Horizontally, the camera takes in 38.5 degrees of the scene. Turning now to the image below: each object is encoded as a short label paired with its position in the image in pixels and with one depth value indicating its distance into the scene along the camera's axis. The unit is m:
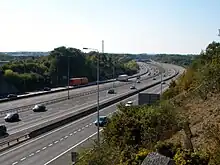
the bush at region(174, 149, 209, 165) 11.33
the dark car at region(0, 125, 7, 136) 28.06
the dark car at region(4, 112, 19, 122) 36.49
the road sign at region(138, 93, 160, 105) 34.60
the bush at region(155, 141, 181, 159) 12.35
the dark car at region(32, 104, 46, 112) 43.63
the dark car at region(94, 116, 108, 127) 31.74
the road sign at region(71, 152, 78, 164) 16.91
